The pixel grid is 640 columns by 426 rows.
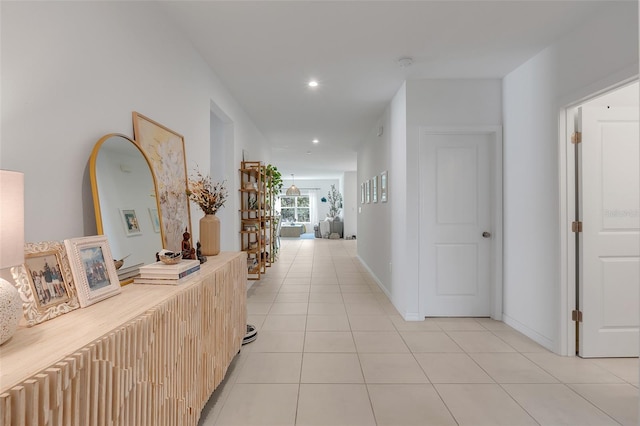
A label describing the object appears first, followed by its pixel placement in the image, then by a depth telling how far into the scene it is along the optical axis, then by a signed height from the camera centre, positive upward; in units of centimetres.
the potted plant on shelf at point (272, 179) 644 +70
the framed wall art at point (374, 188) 579 +42
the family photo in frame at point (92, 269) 124 -23
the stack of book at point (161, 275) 164 -32
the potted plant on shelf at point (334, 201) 1480 +48
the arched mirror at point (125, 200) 160 +7
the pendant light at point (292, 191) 1324 +85
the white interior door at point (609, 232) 277 -20
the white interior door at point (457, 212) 382 -2
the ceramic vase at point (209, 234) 252 -17
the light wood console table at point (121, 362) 77 -45
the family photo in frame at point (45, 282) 106 -24
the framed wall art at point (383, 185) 495 +40
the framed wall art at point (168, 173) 209 +29
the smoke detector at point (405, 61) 320 +150
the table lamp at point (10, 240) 87 -7
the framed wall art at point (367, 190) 658 +44
